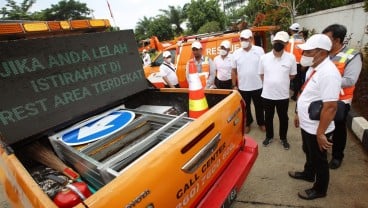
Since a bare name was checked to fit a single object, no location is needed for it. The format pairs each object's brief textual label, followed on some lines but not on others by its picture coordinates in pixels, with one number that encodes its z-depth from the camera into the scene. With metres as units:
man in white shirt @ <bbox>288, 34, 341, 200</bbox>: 2.09
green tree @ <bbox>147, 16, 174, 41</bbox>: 34.97
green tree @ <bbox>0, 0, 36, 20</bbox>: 21.88
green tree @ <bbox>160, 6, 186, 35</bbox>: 35.81
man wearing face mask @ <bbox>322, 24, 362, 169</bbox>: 2.68
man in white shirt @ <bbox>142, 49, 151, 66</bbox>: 11.86
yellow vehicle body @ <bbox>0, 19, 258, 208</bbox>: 1.37
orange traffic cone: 2.24
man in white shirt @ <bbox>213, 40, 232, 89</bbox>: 5.11
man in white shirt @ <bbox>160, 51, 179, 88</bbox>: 5.04
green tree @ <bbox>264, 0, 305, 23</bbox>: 12.60
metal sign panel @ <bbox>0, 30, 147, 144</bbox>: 1.80
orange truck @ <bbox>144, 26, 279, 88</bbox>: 6.30
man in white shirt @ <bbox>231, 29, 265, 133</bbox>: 4.16
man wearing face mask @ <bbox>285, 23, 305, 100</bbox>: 5.64
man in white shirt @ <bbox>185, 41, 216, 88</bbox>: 4.61
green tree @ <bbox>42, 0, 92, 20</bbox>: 41.29
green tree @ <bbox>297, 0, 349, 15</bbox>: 12.61
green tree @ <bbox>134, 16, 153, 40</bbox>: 38.06
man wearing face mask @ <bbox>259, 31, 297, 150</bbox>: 3.55
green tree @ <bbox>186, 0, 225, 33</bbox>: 31.97
